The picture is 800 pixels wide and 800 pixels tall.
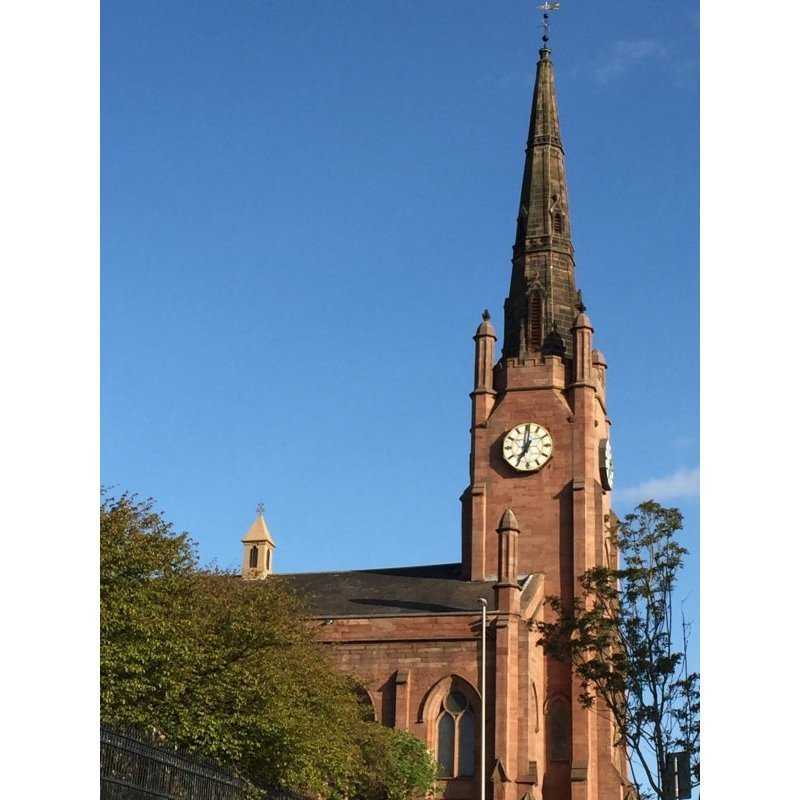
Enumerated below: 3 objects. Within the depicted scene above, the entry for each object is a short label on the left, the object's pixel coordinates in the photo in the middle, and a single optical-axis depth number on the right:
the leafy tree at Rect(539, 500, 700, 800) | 34.72
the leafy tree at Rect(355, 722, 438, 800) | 47.06
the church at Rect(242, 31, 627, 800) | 54.19
